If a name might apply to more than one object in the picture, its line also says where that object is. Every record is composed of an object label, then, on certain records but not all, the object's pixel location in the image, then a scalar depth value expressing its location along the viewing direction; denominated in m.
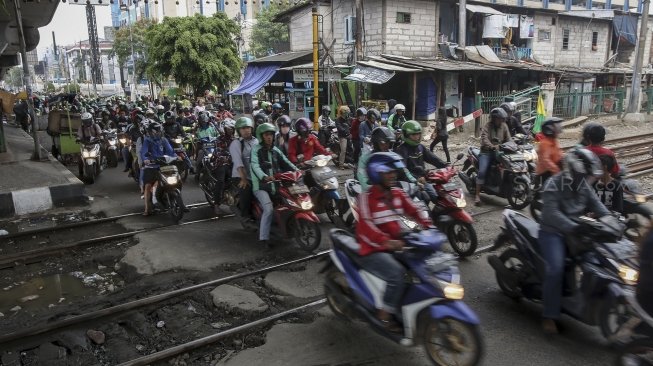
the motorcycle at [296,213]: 6.68
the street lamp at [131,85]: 42.65
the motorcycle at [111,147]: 14.38
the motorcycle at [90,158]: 11.99
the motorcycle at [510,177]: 8.62
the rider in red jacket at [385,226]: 4.01
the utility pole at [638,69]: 21.43
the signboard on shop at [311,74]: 18.18
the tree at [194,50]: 24.69
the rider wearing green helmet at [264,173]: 6.88
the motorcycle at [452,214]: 6.35
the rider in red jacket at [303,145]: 8.20
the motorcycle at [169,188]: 8.38
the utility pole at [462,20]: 21.31
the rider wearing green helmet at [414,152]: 6.95
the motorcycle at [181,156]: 10.67
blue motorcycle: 3.63
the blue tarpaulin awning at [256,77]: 24.81
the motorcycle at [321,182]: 7.38
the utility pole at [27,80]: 11.01
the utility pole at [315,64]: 11.32
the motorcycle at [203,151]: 10.93
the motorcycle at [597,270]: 3.85
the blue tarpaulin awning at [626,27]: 31.27
